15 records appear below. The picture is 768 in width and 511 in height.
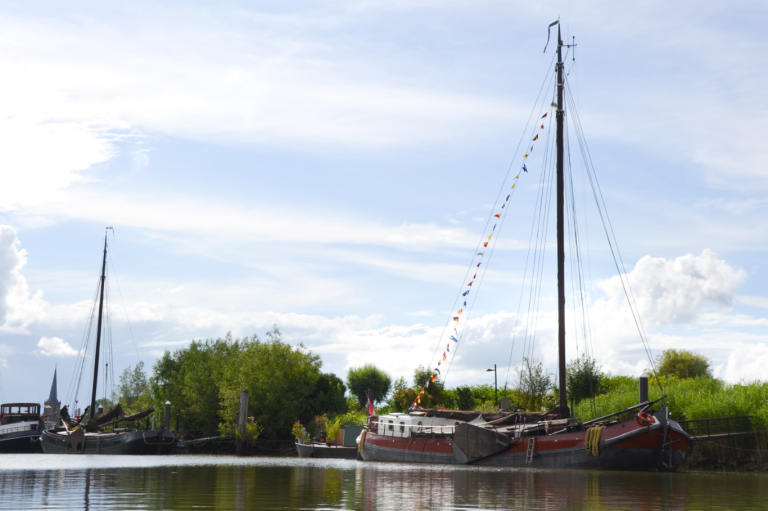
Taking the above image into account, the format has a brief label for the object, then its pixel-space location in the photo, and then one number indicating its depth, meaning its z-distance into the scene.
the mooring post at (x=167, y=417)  63.28
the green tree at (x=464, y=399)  64.88
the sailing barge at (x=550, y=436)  33.62
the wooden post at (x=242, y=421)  61.88
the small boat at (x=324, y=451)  56.31
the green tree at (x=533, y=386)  56.06
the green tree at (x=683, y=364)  80.44
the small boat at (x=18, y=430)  73.44
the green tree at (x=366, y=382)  94.25
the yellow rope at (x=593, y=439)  33.56
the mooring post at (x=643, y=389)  35.16
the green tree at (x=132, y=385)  116.67
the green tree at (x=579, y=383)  54.59
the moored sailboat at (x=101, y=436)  61.97
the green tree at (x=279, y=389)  66.62
